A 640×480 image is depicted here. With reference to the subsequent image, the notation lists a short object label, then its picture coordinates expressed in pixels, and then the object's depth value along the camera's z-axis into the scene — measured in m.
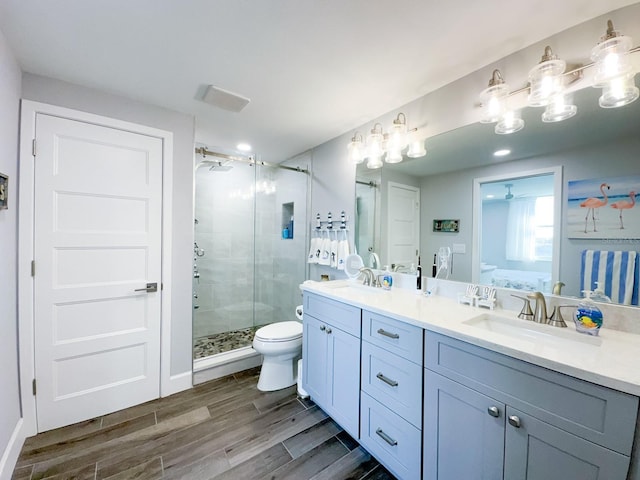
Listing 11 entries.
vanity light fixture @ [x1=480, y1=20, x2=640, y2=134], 1.09
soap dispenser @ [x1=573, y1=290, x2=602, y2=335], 1.13
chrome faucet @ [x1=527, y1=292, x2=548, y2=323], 1.29
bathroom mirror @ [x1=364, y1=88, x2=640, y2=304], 1.20
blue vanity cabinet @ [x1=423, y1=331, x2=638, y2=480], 0.79
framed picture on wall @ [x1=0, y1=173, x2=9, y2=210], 1.38
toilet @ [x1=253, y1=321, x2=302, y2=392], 2.20
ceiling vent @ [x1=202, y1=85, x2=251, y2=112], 1.84
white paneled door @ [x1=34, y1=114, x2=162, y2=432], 1.74
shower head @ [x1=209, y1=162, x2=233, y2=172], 3.13
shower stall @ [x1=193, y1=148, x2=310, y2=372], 3.21
